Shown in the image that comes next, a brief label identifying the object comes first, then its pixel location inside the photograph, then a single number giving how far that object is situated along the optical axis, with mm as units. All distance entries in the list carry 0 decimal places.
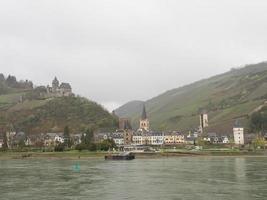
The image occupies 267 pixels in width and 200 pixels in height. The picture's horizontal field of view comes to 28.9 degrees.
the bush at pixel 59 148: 178450
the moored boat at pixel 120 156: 151488
